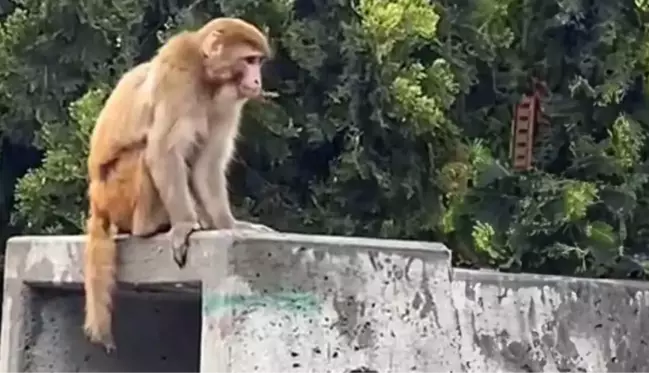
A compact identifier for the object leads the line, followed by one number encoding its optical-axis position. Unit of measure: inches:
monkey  209.5
